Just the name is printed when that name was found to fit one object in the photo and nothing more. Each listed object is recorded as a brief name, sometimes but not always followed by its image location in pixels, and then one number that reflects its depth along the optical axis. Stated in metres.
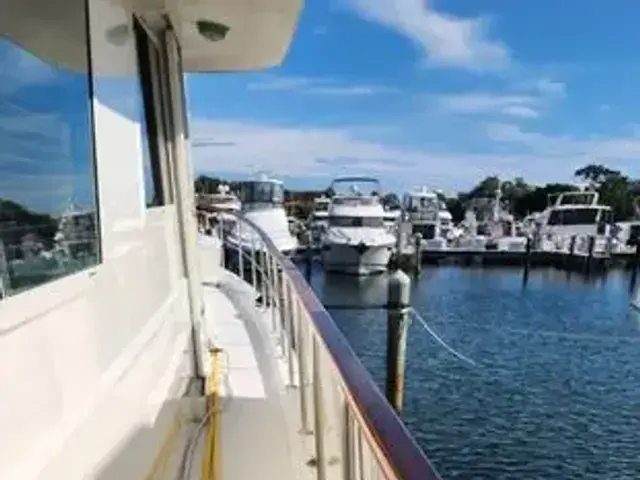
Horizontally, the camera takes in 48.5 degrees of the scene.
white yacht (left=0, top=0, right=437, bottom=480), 1.35
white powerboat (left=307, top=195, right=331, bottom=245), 39.94
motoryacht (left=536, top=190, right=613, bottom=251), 48.44
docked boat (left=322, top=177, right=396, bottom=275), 34.75
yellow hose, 2.64
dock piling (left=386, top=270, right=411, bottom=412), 10.34
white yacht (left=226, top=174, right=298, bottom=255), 26.45
